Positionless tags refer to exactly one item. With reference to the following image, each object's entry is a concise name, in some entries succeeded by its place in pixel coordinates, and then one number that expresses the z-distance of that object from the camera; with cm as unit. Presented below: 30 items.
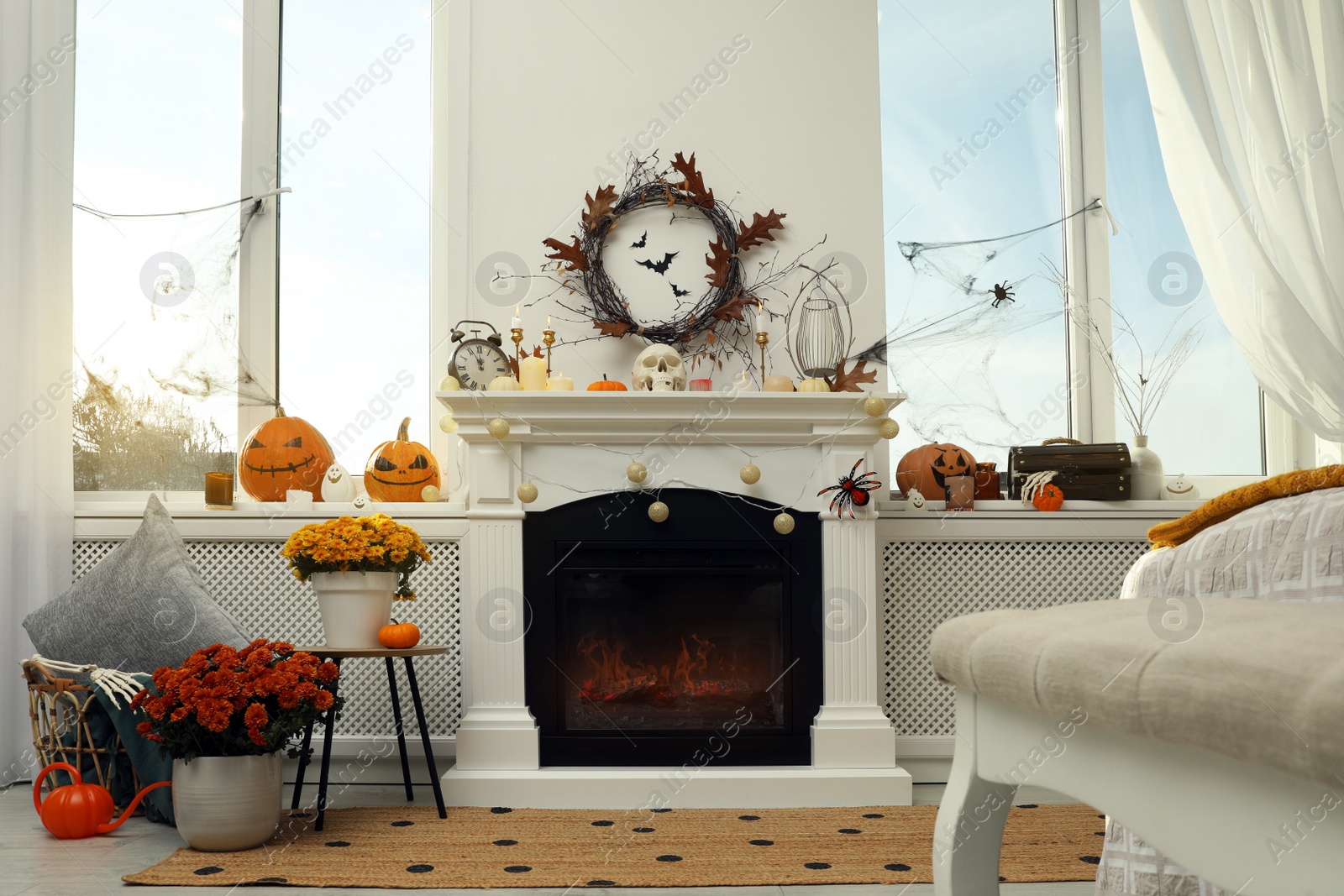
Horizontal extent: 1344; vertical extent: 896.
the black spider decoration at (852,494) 285
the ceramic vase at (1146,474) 329
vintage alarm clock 303
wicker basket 250
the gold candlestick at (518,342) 303
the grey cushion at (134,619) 260
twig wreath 329
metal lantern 308
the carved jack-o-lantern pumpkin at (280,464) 318
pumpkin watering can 236
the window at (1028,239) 356
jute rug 210
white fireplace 274
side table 250
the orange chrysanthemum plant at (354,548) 254
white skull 300
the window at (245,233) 339
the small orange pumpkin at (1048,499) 313
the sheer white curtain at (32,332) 295
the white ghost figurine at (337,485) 315
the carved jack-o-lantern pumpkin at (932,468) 324
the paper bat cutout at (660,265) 336
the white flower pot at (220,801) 224
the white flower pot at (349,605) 258
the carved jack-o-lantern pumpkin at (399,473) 317
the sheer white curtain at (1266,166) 305
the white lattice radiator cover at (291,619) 306
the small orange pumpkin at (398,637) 255
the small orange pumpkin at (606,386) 299
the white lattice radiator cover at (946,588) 313
